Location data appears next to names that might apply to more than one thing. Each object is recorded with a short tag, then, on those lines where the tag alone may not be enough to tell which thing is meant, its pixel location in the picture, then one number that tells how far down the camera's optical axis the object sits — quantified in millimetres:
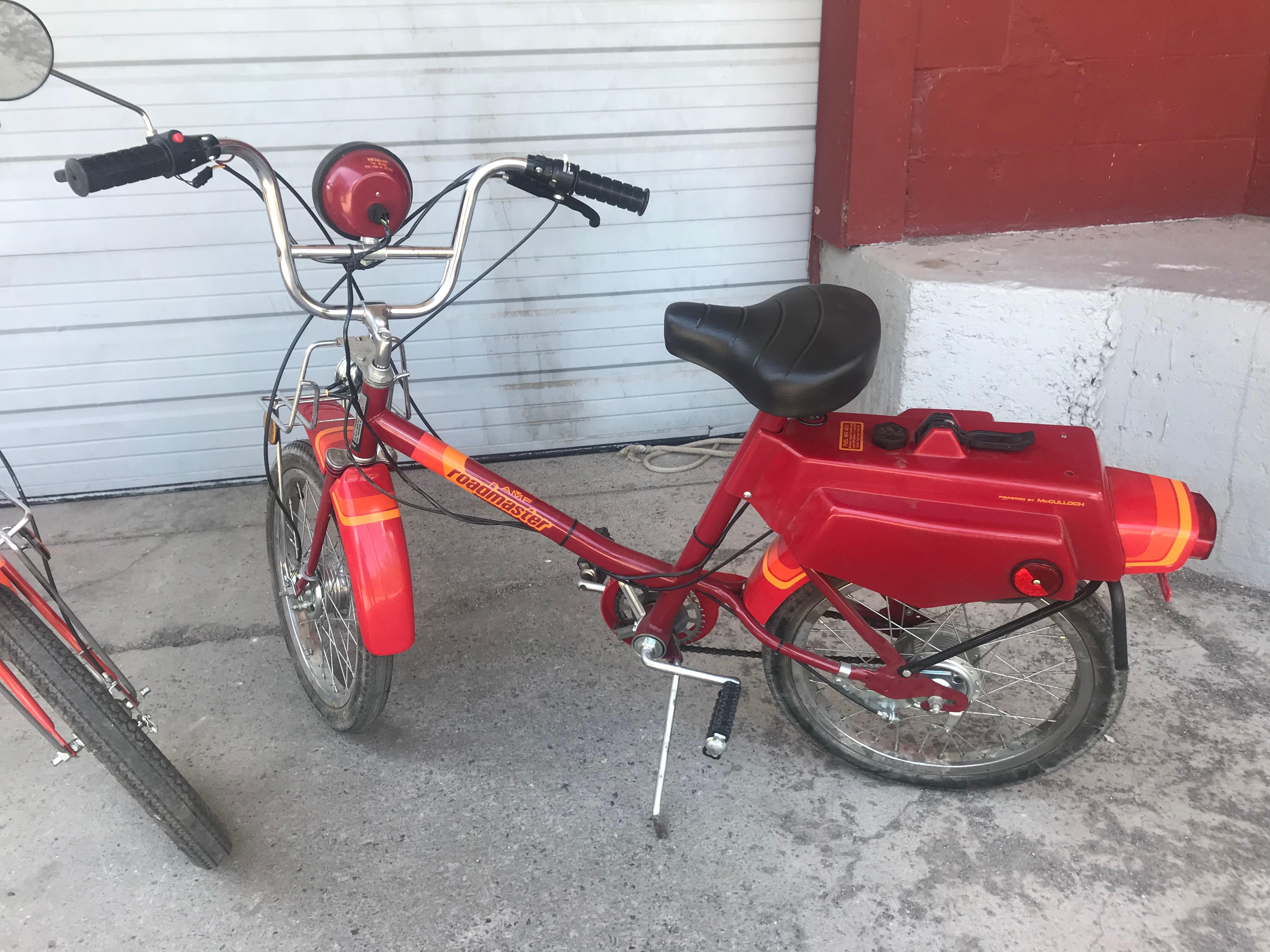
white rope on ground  3605
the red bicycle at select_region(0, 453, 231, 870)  1639
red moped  1574
